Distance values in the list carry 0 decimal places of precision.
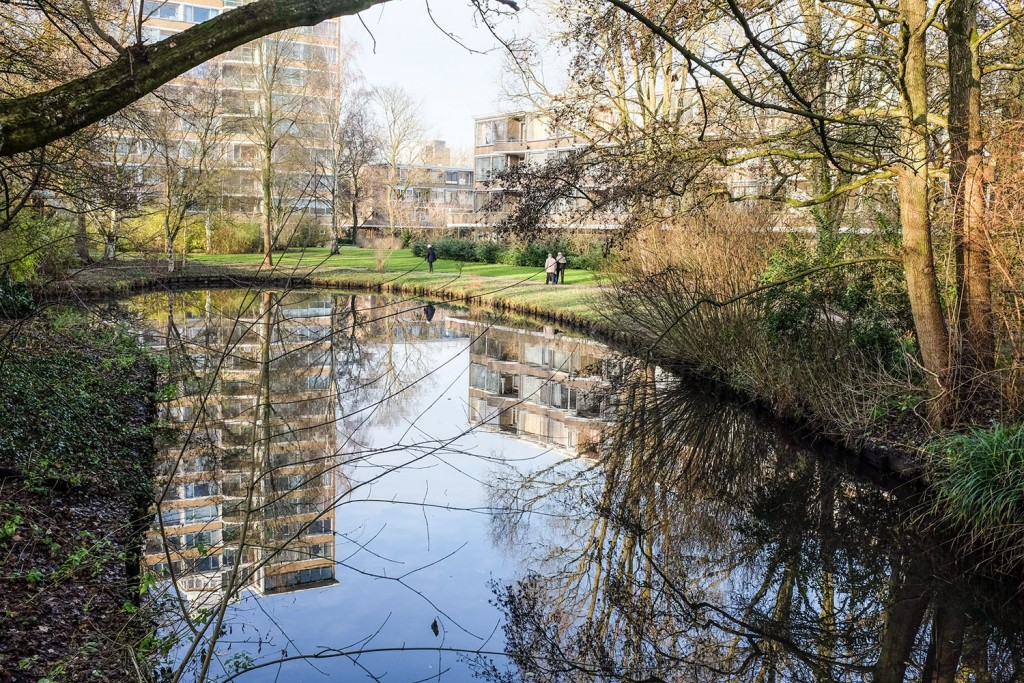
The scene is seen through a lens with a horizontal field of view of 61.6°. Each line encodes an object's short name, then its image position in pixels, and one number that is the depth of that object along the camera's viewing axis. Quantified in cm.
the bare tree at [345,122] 4050
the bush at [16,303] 1218
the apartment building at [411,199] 4994
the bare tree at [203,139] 2927
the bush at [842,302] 1144
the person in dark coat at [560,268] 2945
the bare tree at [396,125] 5247
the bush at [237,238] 3888
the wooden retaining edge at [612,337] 987
